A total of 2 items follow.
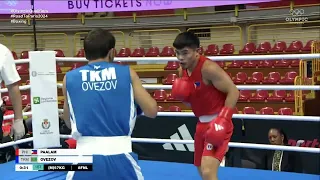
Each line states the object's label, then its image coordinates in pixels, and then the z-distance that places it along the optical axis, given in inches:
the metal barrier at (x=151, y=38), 443.2
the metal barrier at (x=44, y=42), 461.1
